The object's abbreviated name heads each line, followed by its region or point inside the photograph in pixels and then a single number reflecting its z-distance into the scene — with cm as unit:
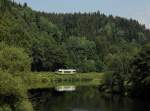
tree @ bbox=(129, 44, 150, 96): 10262
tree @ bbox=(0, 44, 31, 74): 5247
